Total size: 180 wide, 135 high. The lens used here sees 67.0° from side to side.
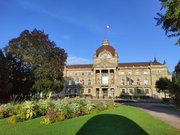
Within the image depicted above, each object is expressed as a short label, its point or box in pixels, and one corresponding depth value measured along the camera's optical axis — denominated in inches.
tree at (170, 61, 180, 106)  949.1
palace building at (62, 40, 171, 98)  2015.0
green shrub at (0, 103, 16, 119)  393.8
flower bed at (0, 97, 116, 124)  333.9
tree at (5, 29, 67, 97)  989.9
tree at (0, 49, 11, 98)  825.6
